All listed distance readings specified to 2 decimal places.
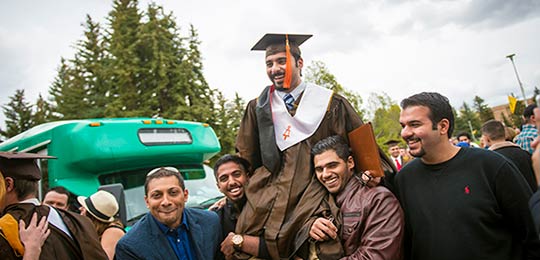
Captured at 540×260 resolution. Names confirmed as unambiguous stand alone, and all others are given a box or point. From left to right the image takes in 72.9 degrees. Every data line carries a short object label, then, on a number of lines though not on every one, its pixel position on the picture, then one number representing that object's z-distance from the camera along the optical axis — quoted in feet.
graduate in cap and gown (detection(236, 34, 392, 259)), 8.56
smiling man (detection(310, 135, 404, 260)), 7.61
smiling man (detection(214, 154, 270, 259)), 10.52
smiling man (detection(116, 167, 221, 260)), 8.98
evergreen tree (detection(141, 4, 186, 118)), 68.85
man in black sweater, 7.05
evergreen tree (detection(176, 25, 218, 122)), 67.72
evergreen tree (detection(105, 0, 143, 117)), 67.97
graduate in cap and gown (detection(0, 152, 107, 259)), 7.93
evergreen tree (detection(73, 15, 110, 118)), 75.46
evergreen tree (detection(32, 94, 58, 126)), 86.64
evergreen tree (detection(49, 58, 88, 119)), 77.77
